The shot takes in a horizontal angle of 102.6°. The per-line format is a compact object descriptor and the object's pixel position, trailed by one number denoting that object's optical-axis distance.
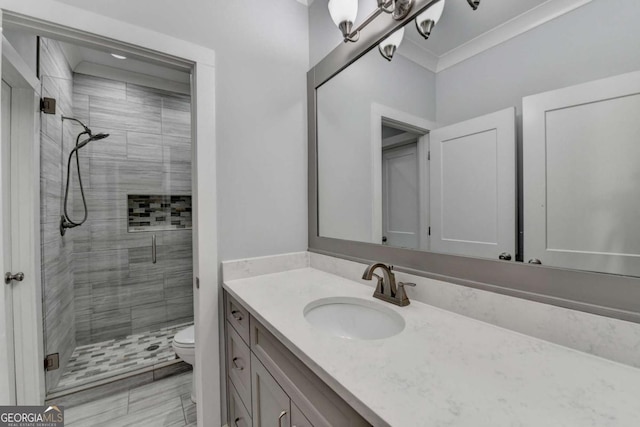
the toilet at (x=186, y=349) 1.66
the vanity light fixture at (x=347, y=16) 1.18
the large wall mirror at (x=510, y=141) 0.64
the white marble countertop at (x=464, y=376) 0.45
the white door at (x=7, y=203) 1.28
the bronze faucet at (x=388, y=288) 0.99
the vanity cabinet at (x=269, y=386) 0.61
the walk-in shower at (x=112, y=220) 1.76
